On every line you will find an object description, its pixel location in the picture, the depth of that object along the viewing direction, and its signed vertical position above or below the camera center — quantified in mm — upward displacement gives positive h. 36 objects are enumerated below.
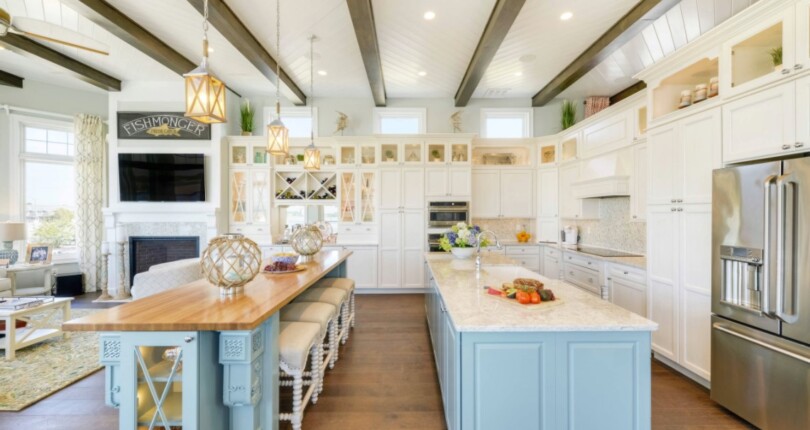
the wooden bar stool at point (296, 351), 1843 -813
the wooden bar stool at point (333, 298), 2855 -761
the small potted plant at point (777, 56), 2122 +1051
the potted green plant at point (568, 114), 5445 +1704
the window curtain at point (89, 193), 5312 +340
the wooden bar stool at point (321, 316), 2335 -768
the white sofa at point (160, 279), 2270 -477
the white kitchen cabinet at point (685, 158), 2428 +460
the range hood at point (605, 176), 3947 +496
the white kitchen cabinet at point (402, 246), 5500 -560
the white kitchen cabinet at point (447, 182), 5473 +541
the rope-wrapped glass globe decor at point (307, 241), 3205 -277
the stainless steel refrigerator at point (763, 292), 1791 -483
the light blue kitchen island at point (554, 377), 1519 -779
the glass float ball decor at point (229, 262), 1733 -265
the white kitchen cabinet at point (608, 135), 3878 +1042
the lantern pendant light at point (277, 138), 3004 +715
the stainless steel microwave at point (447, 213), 5438 +8
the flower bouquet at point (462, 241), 3256 -287
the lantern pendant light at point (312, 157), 3877 +687
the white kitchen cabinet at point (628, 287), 3141 -769
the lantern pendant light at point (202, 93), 1920 +728
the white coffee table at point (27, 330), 2906 -1140
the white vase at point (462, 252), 3361 -407
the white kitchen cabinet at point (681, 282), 2477 -571
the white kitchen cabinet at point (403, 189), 5504 +422
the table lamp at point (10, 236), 4359 -315
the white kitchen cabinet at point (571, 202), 4793 +177
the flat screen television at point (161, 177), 5215 +594
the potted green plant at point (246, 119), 5633 +1664
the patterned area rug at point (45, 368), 2428 -1361
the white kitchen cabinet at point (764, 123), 1909 +589
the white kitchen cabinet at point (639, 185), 3648 +337
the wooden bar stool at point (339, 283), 3356 -751
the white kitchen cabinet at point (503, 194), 5680 +351
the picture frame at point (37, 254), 4652 -596
